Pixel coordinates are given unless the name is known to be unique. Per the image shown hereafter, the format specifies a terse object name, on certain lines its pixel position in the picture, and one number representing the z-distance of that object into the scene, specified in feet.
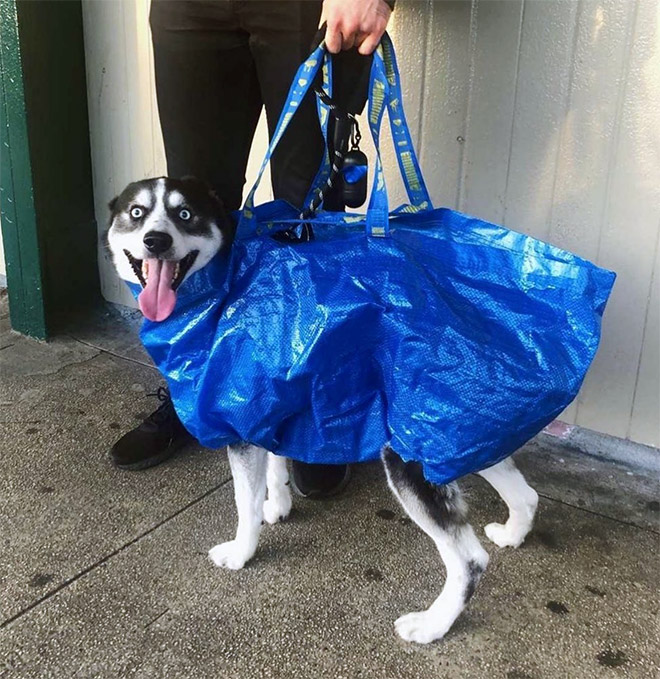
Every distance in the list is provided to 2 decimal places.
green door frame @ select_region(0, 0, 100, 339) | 11.11
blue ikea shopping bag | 5.30
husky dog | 5.88
